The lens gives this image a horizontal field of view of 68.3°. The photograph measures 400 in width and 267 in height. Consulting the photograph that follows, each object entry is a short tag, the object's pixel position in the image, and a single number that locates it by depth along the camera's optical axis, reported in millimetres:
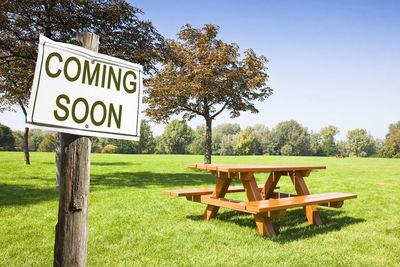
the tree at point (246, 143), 75438
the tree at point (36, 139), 80000
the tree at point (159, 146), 78125
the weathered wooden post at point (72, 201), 2025
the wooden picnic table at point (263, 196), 4918
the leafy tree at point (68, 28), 9594
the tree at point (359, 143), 94688
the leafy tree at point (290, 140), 84188
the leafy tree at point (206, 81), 16812
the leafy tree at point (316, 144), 85500
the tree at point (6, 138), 48938
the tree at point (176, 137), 69750
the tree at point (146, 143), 67762
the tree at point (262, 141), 85000
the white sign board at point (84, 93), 1771
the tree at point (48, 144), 71750
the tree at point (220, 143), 78438
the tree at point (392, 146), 75812
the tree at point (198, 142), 64688
